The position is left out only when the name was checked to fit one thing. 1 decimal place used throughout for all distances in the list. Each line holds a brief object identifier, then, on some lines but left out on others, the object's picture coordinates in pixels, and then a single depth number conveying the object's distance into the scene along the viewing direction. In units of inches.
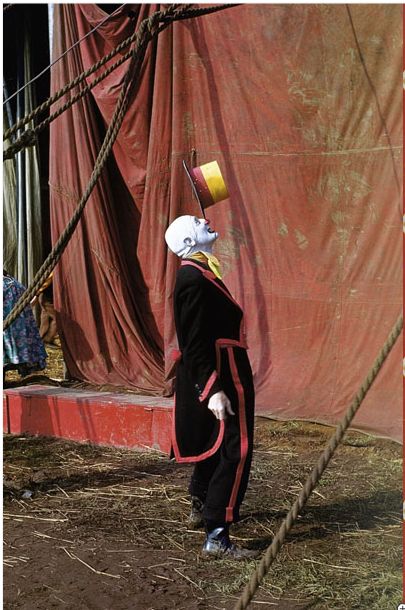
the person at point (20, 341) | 286.0
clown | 152.6
